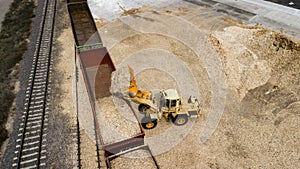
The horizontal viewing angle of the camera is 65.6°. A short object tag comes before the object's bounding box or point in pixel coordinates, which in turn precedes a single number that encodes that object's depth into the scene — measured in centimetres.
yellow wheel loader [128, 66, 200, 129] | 1284
